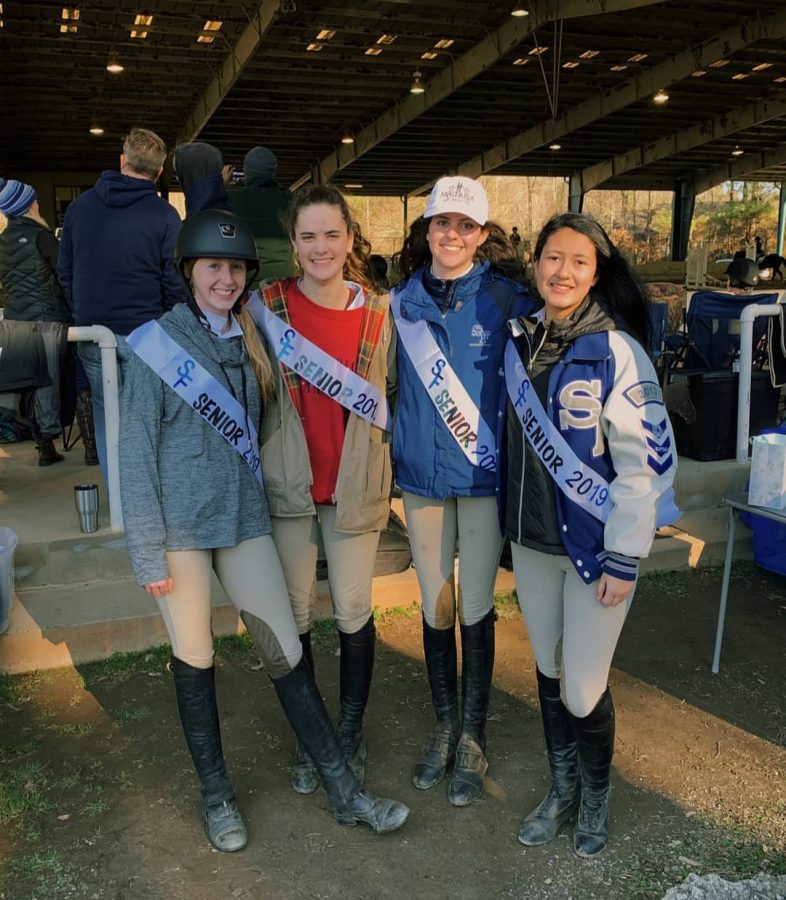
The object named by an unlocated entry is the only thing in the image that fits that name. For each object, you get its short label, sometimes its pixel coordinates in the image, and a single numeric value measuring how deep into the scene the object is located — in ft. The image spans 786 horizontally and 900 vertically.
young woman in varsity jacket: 6.85
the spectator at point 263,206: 13.73
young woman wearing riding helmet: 7.25
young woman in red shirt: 7.97
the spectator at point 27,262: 14.23
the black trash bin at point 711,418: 16.40
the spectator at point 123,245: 12.48
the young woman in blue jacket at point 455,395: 7.97
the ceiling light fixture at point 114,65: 43.27
